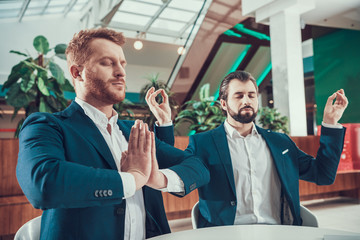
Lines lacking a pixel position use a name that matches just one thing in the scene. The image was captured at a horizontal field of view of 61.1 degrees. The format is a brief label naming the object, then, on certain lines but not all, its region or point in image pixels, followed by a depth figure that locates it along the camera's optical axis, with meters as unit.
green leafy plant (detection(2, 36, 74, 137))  3.56
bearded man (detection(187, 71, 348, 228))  1.70
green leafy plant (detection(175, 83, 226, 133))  4.41
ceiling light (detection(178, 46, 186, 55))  7.18
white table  1.00
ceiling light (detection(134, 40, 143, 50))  10.03
